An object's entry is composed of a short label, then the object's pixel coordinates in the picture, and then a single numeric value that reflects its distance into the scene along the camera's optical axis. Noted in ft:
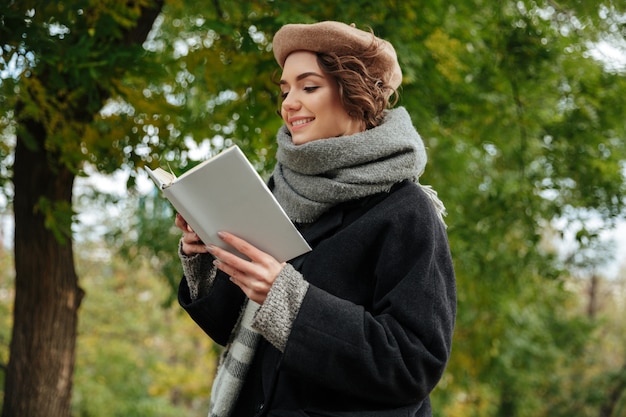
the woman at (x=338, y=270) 5.06
